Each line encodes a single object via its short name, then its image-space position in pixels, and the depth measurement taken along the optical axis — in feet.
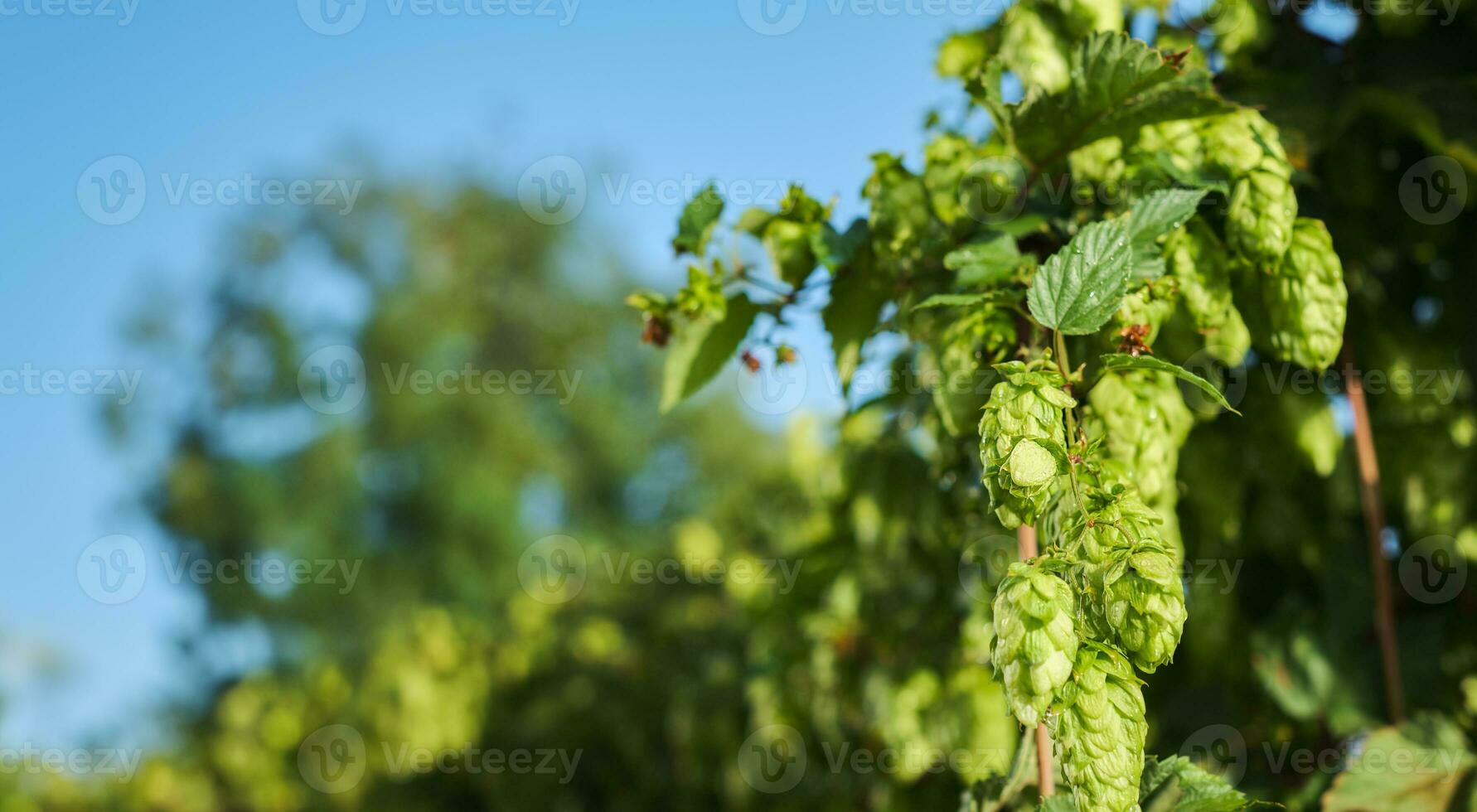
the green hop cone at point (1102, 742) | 2.04
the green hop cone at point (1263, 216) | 2.85
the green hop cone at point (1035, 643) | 2.05
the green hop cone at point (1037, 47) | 3.48
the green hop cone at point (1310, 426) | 4.45
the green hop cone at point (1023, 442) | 2.20
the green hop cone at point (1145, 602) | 2.04
